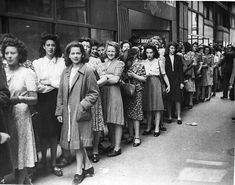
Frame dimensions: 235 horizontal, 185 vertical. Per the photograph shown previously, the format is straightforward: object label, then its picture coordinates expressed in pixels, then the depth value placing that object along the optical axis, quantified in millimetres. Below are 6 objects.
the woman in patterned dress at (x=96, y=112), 3570
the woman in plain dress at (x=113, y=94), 3695
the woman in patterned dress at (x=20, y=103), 2660
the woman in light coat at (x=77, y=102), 2959
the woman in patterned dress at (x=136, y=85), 4145
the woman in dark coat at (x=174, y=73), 5086
